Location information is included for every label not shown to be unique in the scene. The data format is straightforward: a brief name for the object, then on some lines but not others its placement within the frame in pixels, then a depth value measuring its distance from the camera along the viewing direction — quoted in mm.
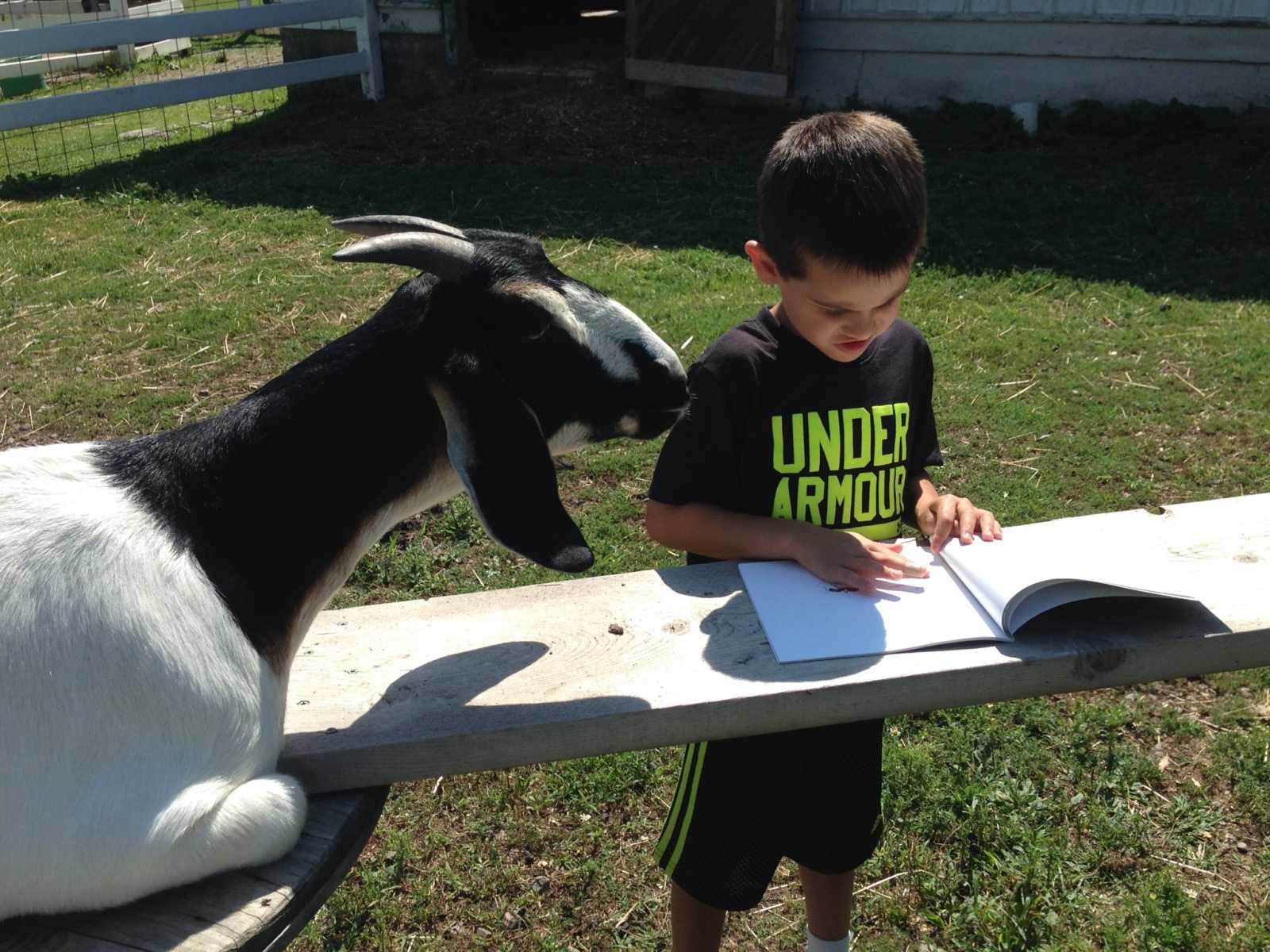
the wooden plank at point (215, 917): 1634
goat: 1631
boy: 2160
